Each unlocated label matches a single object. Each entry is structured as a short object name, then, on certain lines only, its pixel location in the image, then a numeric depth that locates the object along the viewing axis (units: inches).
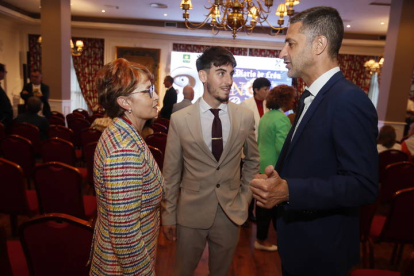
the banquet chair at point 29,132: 171.8
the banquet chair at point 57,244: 53.2
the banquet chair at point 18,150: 135.5
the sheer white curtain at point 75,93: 495.5
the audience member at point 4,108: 222.2
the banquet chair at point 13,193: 97.3
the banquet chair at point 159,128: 197.8
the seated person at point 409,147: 158.6
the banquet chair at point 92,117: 239.9
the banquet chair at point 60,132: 178.9
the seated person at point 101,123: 168.4
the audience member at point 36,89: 270.2
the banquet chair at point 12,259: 52.6
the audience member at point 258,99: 146.3
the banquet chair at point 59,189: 94.7
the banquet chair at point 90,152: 126.7
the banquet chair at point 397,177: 124.7
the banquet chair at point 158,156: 121.7
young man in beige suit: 69.2
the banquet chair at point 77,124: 218.7
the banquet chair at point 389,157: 150.7
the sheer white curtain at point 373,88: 497.4
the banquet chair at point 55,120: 233.6
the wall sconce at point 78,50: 380.5
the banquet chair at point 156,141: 150.2
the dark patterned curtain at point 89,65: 466.3
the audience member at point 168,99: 289.7
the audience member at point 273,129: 108.7
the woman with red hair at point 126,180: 44.5
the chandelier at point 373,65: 390.6
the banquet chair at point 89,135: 165.2
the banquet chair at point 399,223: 89.4
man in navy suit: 37.8
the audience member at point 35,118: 181.3
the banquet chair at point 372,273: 70.0
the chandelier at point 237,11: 167.6
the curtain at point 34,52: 455.8
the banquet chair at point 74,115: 250.8
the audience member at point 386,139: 150.0
